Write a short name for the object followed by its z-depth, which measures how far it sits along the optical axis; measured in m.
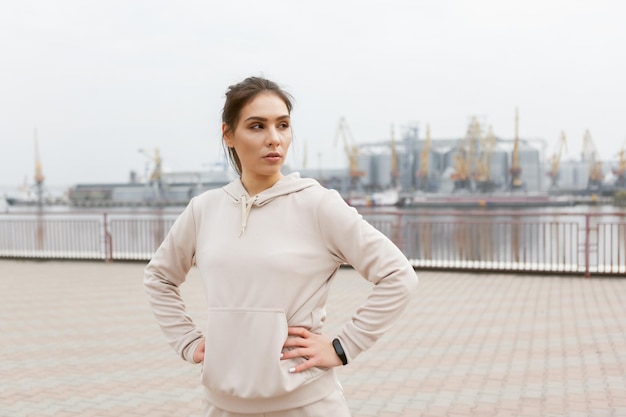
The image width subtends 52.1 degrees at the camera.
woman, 1.57
